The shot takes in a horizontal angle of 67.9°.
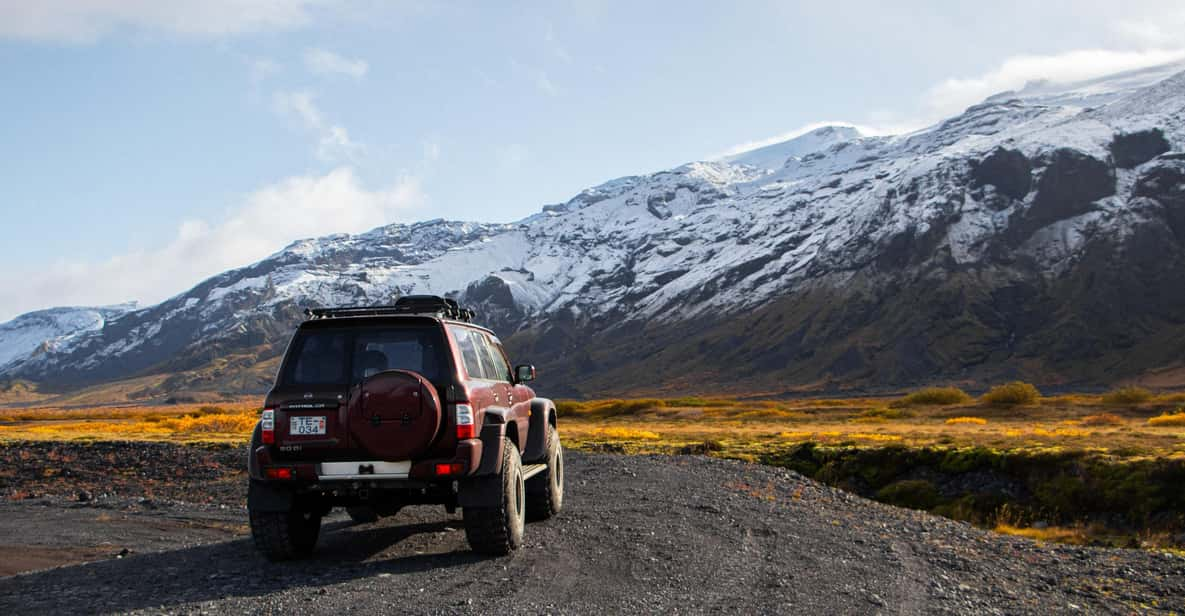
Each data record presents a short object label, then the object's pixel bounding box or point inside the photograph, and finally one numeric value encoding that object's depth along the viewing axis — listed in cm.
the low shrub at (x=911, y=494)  2347
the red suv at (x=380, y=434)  1054
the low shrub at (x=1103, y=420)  5044
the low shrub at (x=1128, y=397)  7225
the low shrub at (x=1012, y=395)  7344
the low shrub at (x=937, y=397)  8619
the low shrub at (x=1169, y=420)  4744
